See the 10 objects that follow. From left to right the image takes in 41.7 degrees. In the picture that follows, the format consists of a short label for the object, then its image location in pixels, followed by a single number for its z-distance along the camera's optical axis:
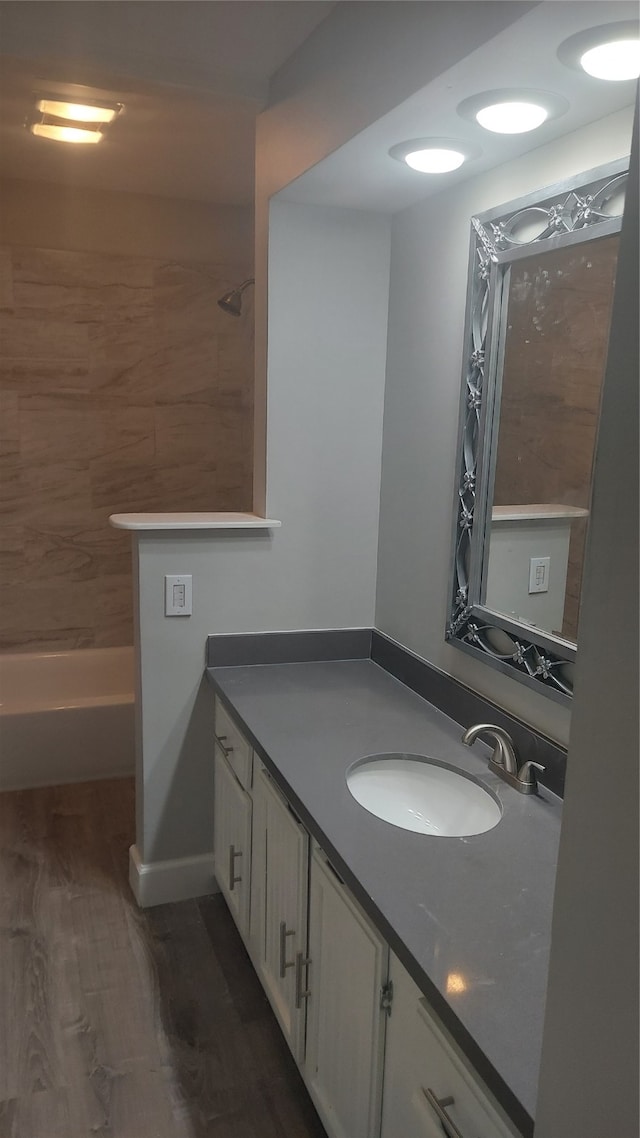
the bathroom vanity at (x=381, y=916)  1.15
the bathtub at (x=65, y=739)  3.39
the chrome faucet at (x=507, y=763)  1.75
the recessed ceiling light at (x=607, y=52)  1.23
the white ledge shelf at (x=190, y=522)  2.39
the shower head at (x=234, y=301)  3.62
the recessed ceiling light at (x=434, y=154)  1.78
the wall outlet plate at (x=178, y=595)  2.45
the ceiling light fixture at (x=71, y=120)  2.55
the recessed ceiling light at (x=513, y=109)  1.49
